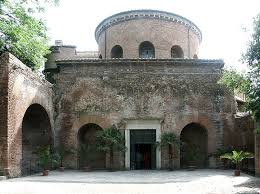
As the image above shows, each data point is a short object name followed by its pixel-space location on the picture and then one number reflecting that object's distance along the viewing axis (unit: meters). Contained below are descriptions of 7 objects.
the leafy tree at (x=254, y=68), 9.58
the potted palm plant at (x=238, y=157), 11.71
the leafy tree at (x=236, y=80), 10.00
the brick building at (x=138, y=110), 14.75
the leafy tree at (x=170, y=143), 14.29
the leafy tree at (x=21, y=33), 12.91
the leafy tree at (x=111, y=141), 14.21
